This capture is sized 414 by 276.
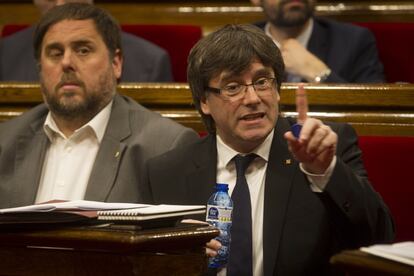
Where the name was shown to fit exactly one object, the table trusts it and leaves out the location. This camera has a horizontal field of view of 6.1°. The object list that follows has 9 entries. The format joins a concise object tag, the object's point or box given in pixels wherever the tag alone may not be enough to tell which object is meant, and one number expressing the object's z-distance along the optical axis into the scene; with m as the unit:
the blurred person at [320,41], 7.65
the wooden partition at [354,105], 7.18
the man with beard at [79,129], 7.18
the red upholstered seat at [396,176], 7.04
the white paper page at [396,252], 6.36
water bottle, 6.81
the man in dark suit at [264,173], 6.75
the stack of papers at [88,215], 6.52
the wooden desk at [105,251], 6.48
